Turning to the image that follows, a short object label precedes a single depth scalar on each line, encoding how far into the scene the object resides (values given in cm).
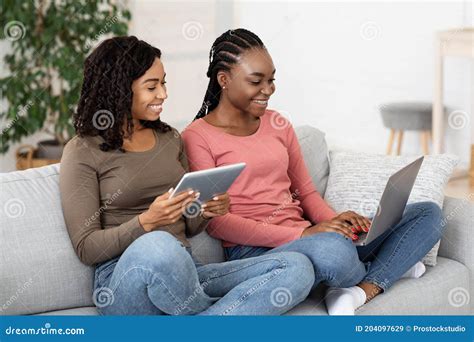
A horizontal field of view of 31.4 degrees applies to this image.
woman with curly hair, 186
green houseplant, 391
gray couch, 198
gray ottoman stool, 466
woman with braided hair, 222
